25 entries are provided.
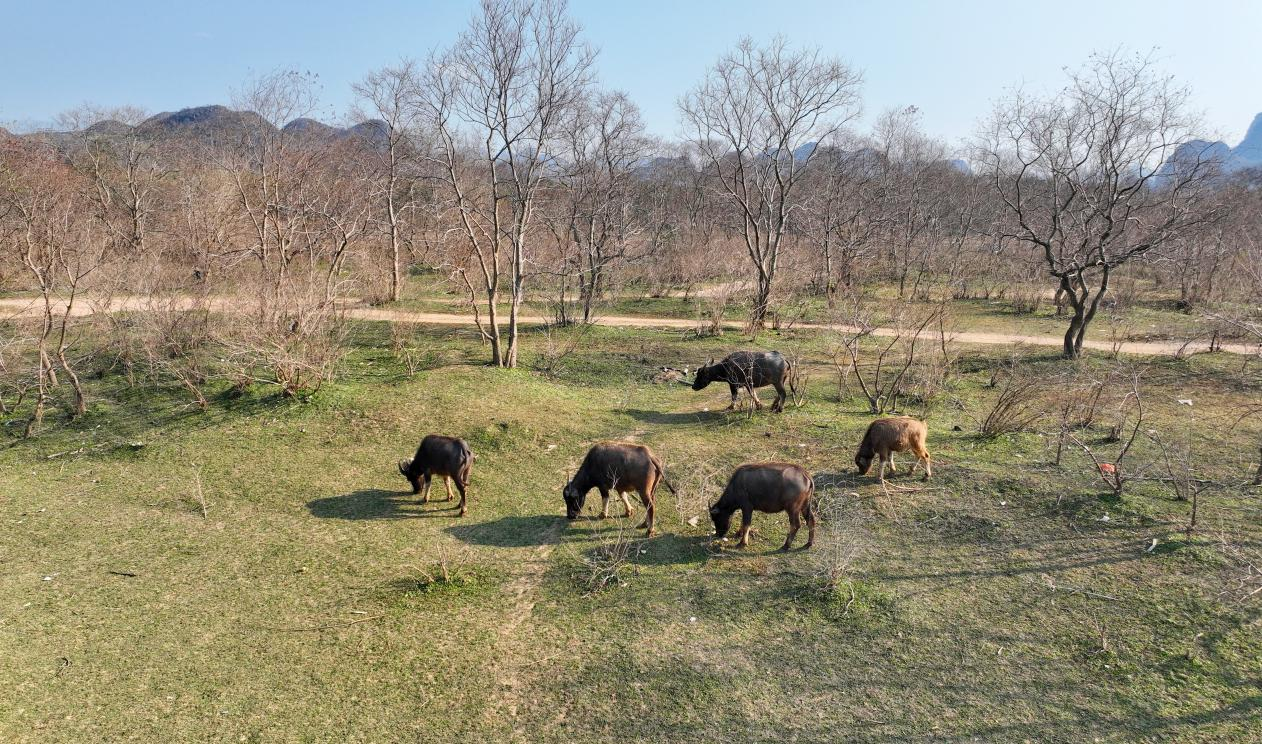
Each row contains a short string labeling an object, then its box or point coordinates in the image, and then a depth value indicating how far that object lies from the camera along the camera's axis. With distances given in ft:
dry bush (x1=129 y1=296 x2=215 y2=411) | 48.96
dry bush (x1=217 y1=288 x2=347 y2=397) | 44.57
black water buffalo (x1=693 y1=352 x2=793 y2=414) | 46.68
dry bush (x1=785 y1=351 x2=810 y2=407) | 49.06
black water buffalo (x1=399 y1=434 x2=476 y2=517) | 32.53
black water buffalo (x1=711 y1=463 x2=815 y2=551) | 27.94
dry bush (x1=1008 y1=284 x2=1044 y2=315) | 91.91
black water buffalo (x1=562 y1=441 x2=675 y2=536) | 30.35
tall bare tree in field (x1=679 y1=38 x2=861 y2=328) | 81.97
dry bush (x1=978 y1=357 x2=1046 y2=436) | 39.96
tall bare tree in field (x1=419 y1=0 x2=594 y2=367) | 52.13
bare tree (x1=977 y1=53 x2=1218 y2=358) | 63.08
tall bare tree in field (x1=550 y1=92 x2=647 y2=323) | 85.30
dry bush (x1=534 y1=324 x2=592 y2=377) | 59.06
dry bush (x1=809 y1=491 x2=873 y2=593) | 25.31
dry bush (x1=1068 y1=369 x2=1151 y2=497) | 31.35
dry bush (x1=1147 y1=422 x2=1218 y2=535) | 28.37
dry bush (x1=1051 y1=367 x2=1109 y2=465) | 36.01
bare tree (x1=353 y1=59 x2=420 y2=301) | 69.59
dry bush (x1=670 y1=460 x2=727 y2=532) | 31.60
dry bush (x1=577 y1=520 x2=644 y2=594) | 26.23
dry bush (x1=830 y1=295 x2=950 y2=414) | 47.84
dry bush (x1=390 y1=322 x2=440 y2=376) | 56.29
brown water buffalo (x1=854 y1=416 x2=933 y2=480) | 33.55
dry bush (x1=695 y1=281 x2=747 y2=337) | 76.23
